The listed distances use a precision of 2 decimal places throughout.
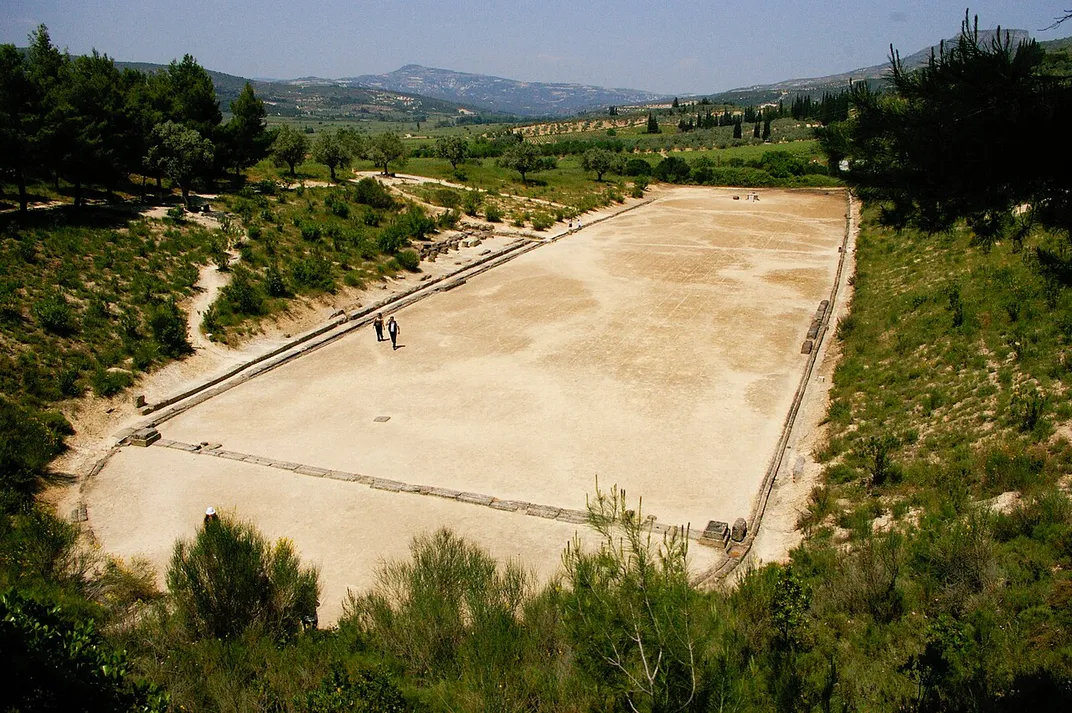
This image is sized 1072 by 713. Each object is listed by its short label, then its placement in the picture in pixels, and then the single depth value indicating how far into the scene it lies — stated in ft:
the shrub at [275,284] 78.07
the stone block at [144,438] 50.08
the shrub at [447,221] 123.44
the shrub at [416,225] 110.63
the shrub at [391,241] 99.81
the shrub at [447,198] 135.32
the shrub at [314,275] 82.82
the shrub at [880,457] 37.86
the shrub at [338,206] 110.73
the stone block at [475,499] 40.79
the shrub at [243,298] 73.61
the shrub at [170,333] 63.10
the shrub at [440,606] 24.12
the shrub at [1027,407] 36.35
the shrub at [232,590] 26.32
